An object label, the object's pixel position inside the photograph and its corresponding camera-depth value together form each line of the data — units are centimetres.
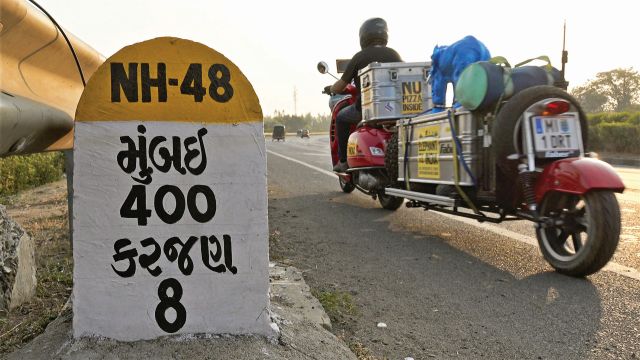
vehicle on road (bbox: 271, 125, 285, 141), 5761
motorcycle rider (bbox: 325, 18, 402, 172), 664
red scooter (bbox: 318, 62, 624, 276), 341
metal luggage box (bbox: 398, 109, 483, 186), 431
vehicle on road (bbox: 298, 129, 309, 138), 6961
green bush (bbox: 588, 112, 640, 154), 2211
